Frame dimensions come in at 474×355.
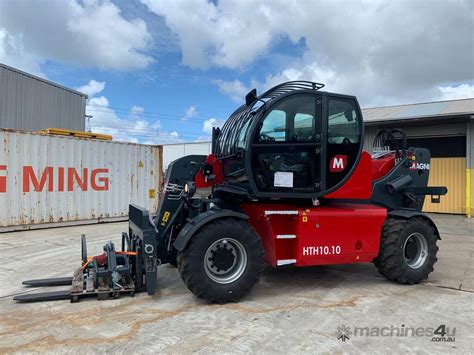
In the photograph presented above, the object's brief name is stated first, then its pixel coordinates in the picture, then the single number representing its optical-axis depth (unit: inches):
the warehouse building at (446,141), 584.7
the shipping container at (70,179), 416.5
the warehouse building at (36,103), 671.1
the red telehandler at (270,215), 186.2
